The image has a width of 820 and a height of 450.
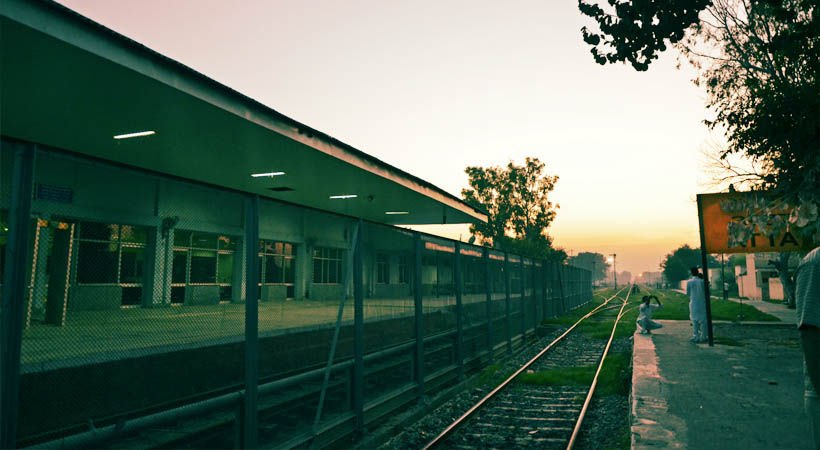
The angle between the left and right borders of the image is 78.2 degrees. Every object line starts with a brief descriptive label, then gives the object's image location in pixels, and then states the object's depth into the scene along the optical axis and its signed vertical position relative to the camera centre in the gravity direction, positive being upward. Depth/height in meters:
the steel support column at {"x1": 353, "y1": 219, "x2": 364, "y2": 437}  6.26 -0.77
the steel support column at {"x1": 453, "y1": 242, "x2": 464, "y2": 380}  10.06 -0.72
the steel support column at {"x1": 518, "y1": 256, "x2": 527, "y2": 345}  16.28 -0.52
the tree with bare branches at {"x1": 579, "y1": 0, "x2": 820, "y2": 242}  6.68 +3.57
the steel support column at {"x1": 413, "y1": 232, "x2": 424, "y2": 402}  8.15 -0.82
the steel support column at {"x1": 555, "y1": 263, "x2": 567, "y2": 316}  26.43 -0.24
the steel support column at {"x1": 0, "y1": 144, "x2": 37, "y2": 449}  2.85 -0.01
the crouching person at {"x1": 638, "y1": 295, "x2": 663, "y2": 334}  16.64 -1.26
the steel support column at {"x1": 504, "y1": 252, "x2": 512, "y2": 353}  13.80 -0.67
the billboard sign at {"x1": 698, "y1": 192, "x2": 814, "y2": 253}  11.82 +1.07
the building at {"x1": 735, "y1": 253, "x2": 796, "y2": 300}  47.84 +0.07
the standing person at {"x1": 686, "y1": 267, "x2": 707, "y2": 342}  13.56 -0.70
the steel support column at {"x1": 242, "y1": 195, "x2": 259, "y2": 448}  4.43 -0.34
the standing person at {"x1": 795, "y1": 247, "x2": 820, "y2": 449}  3.16 -0.24
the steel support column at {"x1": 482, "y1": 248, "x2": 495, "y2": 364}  12.12 -0.59
